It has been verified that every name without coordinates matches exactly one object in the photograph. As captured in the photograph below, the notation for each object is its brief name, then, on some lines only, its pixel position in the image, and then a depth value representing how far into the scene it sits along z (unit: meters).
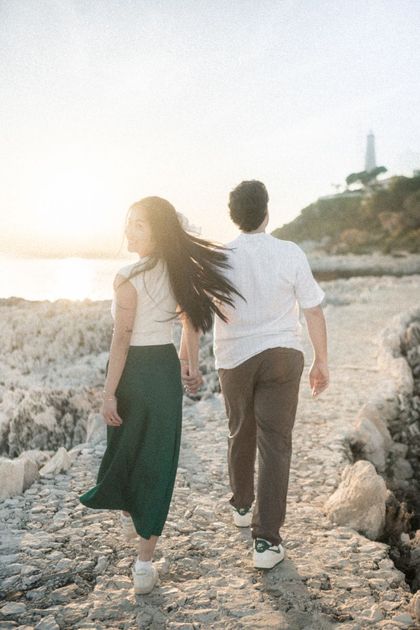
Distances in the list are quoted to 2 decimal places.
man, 3.08
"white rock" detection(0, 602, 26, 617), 2.77
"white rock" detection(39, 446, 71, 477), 4.61
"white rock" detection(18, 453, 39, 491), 4.32
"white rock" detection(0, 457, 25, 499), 4.17
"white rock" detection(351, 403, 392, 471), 5.64
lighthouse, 134.38
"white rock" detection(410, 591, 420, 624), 2.66
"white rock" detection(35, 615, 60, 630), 2.64
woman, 2.82
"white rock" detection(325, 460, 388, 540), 3.73
